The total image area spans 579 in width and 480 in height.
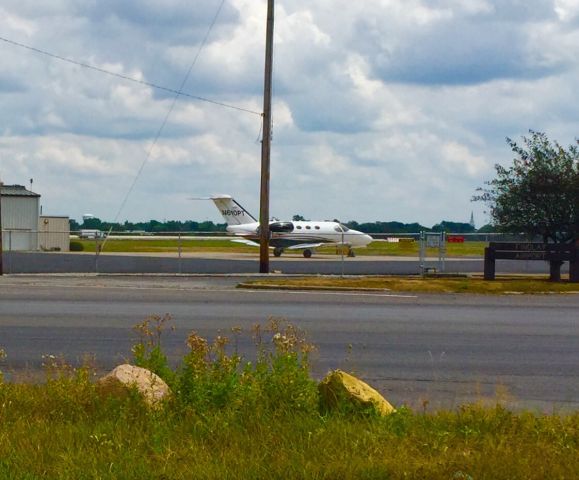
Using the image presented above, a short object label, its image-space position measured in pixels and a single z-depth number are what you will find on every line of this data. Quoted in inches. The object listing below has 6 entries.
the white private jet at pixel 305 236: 2244.1
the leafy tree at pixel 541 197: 1099.9
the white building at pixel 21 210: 2514.8
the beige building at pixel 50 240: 2613.2
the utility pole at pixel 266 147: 1223.5
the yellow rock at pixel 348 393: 321.4
